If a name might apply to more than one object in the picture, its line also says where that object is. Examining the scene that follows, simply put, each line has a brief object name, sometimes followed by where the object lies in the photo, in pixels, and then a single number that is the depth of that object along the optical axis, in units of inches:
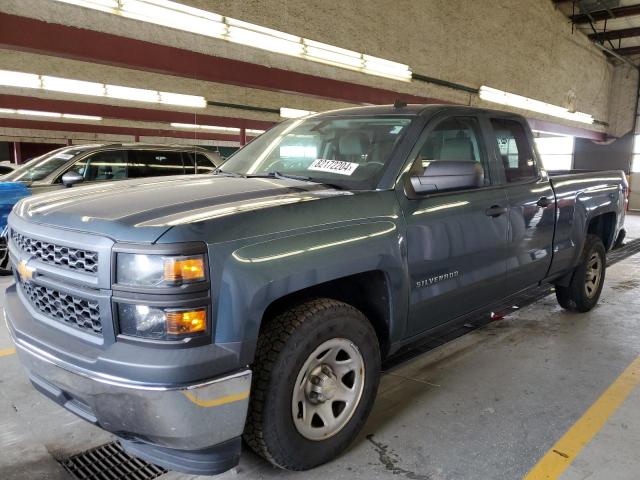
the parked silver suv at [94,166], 247.6
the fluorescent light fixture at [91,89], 410.6
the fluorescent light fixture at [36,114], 652.4
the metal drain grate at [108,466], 95.2
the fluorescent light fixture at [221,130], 849.5
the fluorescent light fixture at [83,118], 692.3
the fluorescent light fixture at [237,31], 245.4
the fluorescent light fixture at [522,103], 492.7
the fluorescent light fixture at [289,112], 586.2
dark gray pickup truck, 73.2
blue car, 231.2
